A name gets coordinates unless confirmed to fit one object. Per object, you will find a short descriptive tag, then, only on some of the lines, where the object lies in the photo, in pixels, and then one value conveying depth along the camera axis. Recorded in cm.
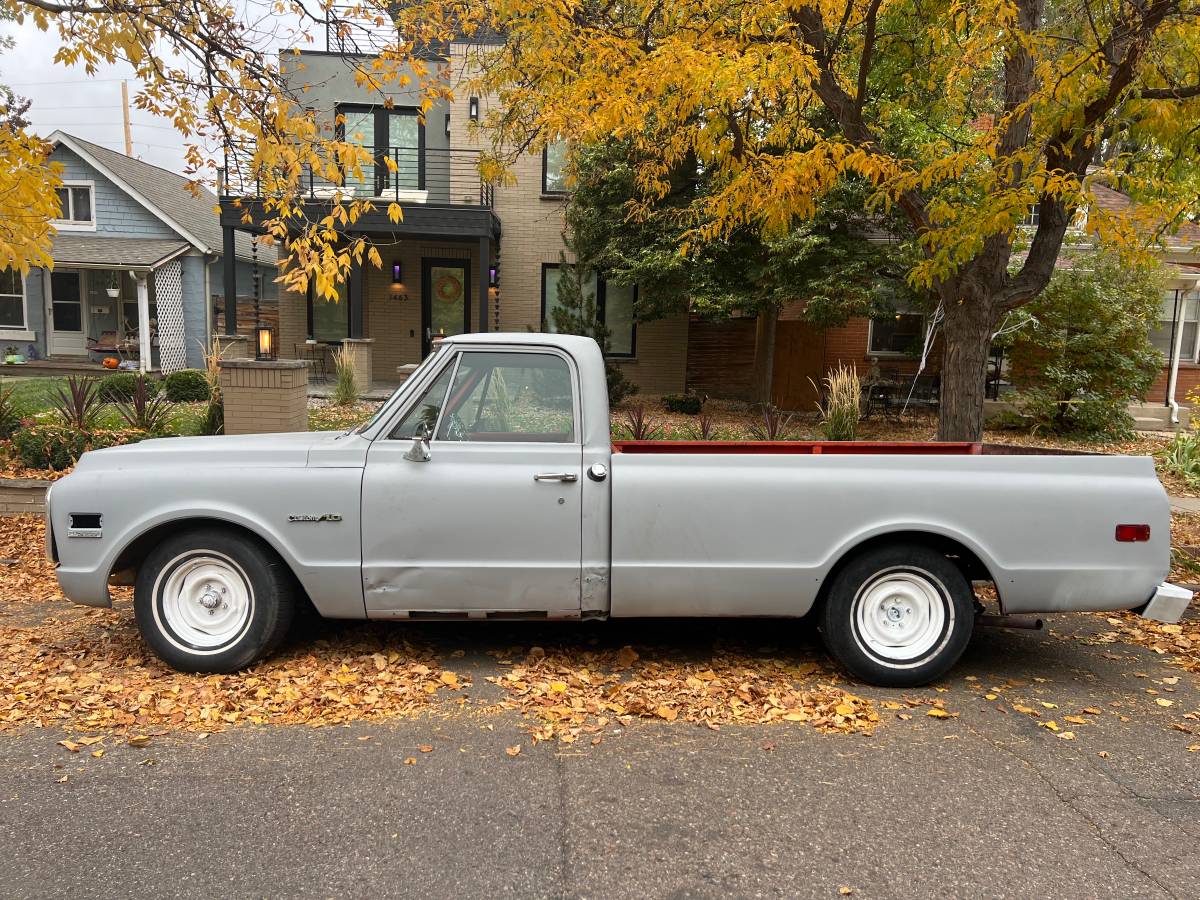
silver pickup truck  443
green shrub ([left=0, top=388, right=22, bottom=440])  984
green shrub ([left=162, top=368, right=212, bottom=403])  1516
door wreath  2031
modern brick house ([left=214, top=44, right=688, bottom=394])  1898
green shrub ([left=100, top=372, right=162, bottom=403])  1350
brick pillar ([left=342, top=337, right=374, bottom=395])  1695
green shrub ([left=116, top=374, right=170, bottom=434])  967
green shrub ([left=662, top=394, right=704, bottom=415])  1725
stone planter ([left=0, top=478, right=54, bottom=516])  832
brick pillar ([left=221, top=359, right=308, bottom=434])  931
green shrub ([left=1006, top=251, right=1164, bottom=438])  1485
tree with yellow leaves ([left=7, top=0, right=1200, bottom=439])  650
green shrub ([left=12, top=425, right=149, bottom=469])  898
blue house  2142
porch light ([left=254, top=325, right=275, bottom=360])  1534
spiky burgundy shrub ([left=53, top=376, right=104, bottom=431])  942
